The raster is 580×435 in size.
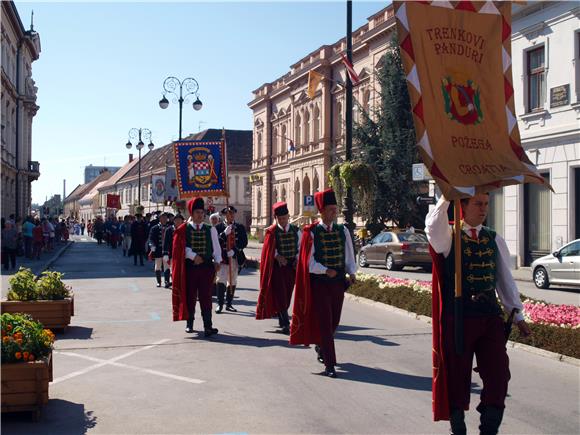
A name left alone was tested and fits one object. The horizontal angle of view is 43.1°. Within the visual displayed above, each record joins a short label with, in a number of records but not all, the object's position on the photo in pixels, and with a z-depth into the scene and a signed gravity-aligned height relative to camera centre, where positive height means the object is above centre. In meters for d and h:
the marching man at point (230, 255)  13.15 -0.57
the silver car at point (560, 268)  18.30 -1.14
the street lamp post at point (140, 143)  42.38 +4.67
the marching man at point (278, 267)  10.47 -0.62
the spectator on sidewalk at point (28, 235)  29.05 -0.46
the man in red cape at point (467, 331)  4.83 -0.72
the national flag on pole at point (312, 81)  26.91 +5.26
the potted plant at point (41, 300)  10.22 -1.08
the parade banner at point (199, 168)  18.80 +1.44
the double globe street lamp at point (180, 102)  30.09 +4.97
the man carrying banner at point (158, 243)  17.95 -0.48
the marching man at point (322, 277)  7.89 -0.59
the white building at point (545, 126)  23.77 +3.30
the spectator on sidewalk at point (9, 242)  23.78 -0.61
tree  34.25 +3.34
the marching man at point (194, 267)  10.34 -0.63
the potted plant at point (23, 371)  5.97 -1.21
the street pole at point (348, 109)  19.38 +3.02
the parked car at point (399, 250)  25.17 -0.95
